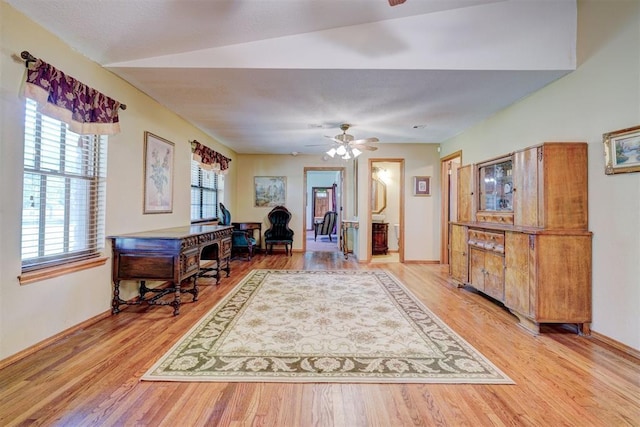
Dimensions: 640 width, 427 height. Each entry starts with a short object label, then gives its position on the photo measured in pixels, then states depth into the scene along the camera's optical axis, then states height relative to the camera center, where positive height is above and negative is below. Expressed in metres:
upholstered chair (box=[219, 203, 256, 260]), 5.82 -0.53
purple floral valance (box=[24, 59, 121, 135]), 2.03 +0.91
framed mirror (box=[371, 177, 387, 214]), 7.09 +0.53
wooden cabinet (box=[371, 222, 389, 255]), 6.69 -0.55
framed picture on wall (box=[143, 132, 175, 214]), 3.38 +0.51
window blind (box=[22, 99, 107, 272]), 2.10 +0.17
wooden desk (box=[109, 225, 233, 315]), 2.85 -0.46
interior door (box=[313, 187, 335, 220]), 12.53 +0.67
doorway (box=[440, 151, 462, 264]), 5.70 +0.34
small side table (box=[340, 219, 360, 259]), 6.15 -0.38
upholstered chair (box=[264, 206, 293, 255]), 6.67 -0.29
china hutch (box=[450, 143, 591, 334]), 2.51 -0.23
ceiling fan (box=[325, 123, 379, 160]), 4.35 +1.11
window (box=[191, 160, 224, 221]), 4.88 +0.44
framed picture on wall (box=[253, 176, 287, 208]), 6.96 +0.64
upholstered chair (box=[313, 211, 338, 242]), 9.33 -0.28
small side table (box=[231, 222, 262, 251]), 6.14 -0.29
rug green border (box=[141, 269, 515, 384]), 1.76 -1.03
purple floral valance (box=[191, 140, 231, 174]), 4.54 +1.01
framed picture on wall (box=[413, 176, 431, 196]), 5.79 +0.62
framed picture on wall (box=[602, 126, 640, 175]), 2.15 +0.54
